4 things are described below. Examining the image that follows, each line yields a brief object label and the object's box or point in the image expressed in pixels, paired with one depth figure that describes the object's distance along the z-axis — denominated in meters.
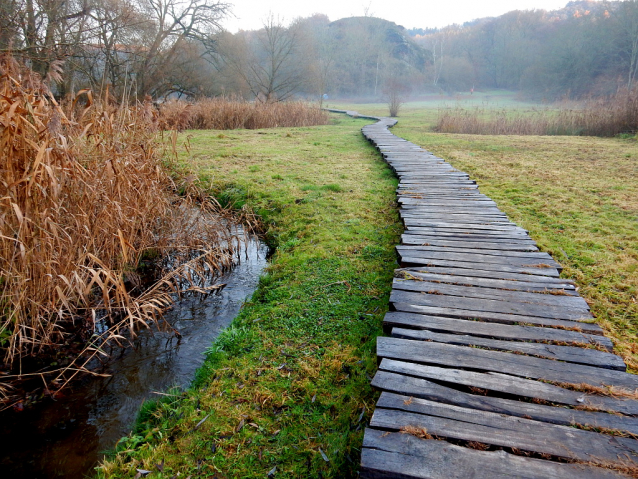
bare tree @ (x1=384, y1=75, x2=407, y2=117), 19.41
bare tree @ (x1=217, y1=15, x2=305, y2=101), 18.73
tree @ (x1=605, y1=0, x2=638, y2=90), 29.02
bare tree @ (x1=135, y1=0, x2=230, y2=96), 14.97
